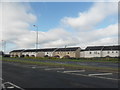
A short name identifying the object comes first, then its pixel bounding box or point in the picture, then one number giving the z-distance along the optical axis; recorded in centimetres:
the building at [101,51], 4662
